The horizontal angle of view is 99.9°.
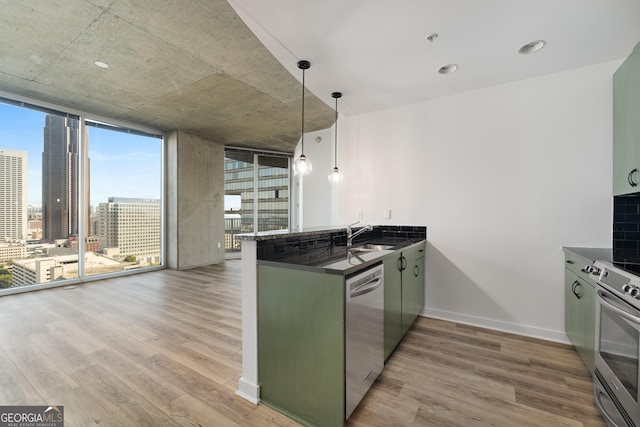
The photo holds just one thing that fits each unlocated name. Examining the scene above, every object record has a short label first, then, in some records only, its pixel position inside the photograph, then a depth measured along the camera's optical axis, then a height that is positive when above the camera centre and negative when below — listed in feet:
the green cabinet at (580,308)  6.16 -2.57
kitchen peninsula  4.99 -2.24
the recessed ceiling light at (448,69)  8.71 +4.66
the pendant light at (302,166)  9.86 +1.66
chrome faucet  9.07 -0.83
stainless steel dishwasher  5.11 -2.57
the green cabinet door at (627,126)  6.63 +2.22
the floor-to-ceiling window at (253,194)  23.50 +1.55
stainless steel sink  9.43 -1.30
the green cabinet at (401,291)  7.12 -2.54
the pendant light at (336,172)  10.89 +1.67
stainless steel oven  4.30 -2.49
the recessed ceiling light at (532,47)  7.44 +4.62
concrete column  18.89 +0.84
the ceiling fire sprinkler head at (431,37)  7.18 +4.67
